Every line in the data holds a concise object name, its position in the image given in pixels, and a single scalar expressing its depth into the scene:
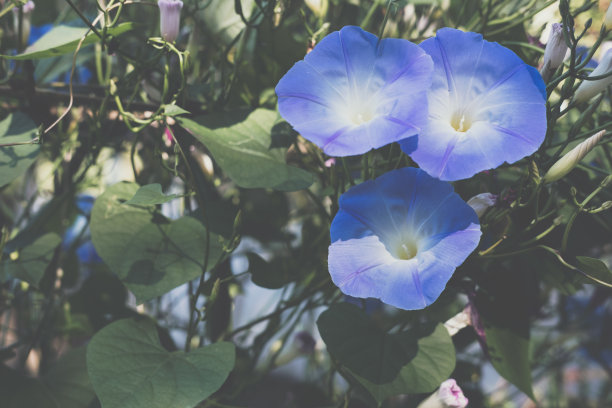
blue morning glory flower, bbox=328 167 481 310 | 0.38
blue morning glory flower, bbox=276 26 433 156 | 0.37
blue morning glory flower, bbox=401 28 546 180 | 0.38
